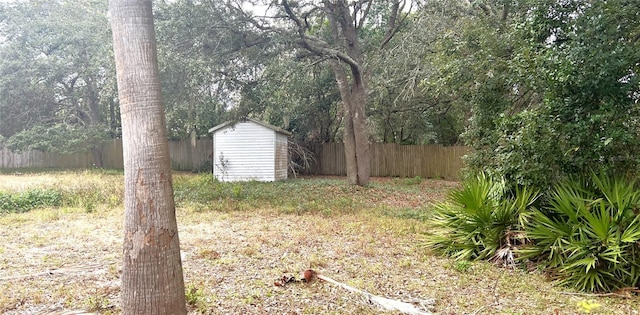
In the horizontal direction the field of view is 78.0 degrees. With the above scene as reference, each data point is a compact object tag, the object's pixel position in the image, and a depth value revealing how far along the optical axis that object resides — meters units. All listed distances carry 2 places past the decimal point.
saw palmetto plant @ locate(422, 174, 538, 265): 4.76
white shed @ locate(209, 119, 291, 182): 14.95
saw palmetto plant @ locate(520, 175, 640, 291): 3.72
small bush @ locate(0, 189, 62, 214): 8.20
